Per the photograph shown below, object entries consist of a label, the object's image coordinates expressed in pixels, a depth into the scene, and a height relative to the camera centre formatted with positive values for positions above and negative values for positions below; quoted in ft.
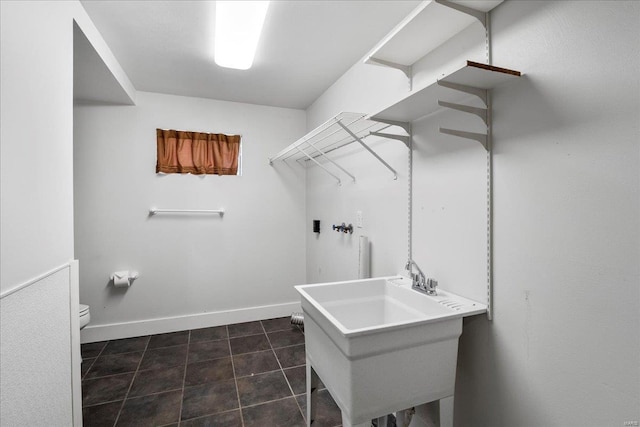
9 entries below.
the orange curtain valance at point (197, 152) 9.82 +2.02
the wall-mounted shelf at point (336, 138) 5.75 +1.88
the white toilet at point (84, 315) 7.77 -2.83
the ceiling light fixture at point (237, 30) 4.72 +3.28
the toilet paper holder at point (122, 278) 9.16 -2.14
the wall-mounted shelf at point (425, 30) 3.94 +2.79
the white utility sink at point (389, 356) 3.53 -1.90
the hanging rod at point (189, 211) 9.77 -0.02
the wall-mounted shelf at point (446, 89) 3.50 +1.68
